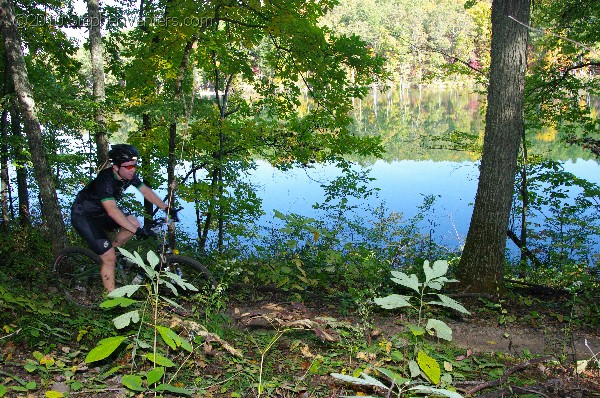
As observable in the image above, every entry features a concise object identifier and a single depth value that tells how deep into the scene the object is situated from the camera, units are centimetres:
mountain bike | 553
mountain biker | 490
